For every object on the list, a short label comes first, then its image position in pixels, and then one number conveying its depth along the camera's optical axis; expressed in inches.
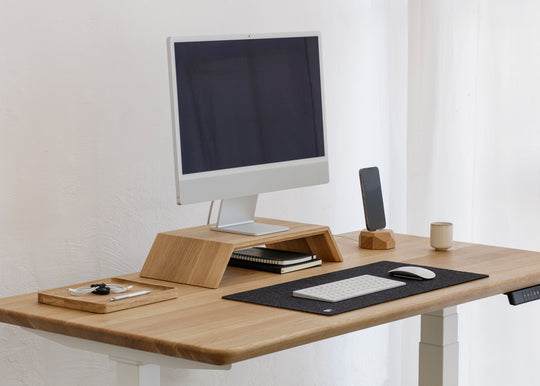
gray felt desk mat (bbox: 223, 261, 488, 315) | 120.1
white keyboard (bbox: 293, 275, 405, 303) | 122.1
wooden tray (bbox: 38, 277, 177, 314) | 120.0
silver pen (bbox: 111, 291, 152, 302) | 121.4
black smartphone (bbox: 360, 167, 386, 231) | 143.5
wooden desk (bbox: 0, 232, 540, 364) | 112.1
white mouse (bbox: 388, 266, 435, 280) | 128.3
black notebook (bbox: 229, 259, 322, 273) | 131.9
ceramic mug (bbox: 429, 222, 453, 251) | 140.0
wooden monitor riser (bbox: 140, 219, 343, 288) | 127.7
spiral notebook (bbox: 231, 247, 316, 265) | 132.3
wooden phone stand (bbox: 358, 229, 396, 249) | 141.6
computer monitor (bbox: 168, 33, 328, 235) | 127.8
